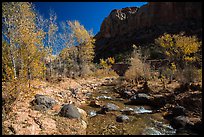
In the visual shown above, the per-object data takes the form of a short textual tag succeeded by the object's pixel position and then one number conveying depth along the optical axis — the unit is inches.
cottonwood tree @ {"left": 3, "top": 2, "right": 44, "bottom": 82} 401.1
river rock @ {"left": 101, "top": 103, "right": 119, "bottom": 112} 347.7
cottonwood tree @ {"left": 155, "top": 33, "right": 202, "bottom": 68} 523.7
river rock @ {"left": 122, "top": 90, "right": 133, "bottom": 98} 483.1
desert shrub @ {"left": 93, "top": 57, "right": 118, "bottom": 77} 1027.9
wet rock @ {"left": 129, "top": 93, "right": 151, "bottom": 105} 409.7
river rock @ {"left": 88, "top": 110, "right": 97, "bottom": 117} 330.4
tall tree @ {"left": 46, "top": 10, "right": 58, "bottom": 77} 739.9
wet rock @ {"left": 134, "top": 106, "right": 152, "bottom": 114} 353.3
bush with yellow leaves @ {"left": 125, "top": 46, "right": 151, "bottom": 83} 631.0
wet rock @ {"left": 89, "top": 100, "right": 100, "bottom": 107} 392.9
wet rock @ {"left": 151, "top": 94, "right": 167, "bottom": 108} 388.6
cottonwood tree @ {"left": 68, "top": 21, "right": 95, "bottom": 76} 1032.9
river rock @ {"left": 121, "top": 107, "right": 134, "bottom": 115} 346.3
